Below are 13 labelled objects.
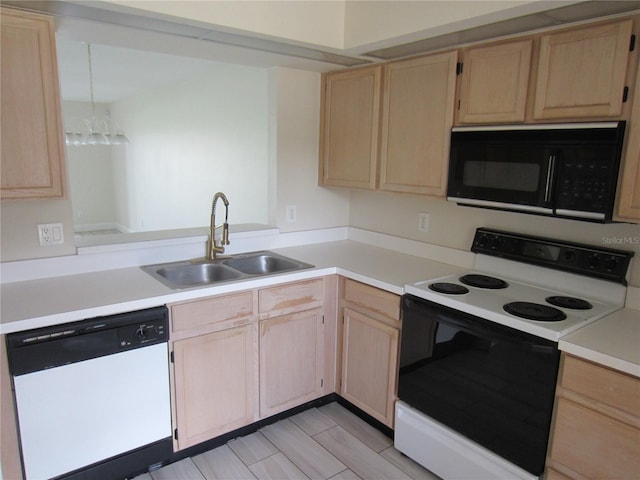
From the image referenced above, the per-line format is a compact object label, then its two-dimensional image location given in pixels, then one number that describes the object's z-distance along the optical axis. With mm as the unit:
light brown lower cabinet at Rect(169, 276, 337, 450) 2088
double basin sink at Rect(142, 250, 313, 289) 2443
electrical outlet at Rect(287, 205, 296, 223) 3064
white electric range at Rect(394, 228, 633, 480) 1714
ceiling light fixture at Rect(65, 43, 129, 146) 5727
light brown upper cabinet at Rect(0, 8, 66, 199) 1740
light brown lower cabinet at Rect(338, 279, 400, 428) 2311
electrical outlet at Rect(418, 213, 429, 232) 2785
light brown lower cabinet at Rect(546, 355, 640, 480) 1449
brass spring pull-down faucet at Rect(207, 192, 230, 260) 2588
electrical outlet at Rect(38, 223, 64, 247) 2129
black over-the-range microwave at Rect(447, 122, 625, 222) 1682
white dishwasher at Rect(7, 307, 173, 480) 1691
